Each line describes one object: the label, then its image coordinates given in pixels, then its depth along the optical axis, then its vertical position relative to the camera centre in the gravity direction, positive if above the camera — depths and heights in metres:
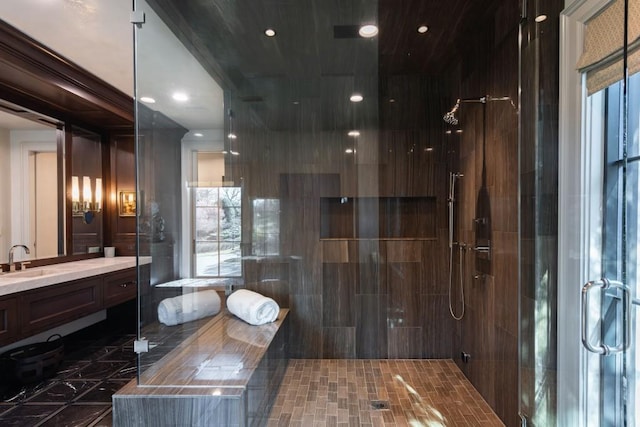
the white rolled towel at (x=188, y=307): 2.29 -0.76
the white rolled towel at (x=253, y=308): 2.55 -0.80
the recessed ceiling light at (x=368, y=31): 2.27 +1.32
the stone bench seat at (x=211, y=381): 1.65 -0.98
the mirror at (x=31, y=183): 2.69 +0.26
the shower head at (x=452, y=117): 2.55 +0.79
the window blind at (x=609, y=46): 1.12 +0.64
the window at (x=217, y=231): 2.71 -0.19
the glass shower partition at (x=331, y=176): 2.11 +0.30
